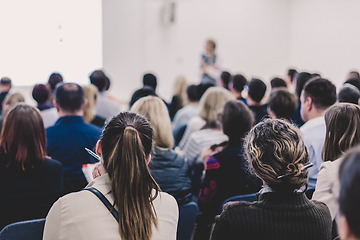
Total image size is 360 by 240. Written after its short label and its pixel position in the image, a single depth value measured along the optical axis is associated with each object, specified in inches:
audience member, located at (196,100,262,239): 89.9
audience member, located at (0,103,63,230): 83.7
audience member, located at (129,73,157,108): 173.9
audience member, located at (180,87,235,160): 120.1
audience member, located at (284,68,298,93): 228.5
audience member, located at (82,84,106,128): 145.7
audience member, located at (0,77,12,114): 196.3
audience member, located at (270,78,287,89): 173.2
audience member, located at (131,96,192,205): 89.7
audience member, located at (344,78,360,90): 148.0
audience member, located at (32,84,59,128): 140.9
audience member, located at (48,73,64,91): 175.9
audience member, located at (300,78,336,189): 99.0
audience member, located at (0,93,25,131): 139.8
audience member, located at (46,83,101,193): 107.5
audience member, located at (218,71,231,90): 216.5
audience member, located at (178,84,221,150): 136.4
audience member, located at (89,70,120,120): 178.7
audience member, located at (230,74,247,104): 177.6
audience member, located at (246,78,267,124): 149.6
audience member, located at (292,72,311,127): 151.4
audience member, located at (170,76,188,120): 217.2
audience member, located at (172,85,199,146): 166.7
